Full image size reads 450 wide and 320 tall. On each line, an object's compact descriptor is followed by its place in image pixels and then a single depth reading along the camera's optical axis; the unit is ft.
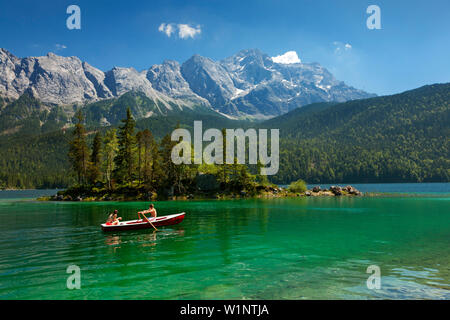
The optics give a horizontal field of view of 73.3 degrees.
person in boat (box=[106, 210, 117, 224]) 105.89
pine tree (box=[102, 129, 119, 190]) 318.24
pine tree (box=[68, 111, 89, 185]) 307.17
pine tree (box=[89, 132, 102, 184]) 318.45
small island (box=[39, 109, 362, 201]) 307.58
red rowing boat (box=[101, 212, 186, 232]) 105.40
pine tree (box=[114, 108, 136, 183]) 316.60
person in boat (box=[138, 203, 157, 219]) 118.12
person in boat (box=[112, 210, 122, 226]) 106.11
